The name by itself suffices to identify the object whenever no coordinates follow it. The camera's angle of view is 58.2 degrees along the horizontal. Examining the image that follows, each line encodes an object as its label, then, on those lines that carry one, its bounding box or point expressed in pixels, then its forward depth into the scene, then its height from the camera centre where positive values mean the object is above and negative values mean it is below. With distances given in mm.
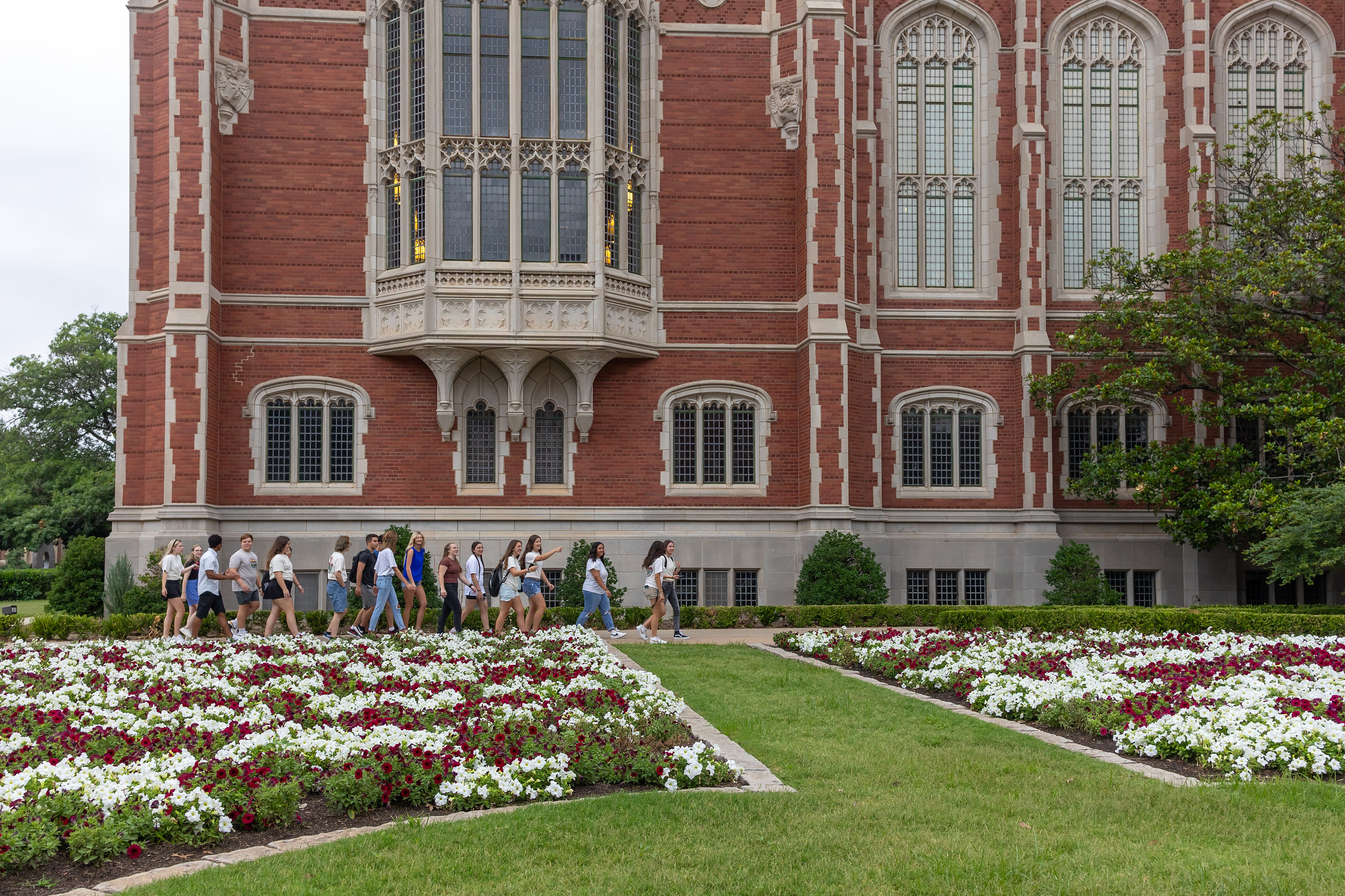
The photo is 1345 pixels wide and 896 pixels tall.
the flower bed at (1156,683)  9016 -1803
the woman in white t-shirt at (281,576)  17656 -1076
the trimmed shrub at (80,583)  25078 -1626
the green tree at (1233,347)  23609 +3223
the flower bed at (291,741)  6879 -1745
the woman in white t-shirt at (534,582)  18062 -1190
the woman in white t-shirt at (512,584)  18016 -1221
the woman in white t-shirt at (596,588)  18922 -1346
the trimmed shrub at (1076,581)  25484 -1675
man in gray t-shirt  17953 -1089
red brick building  25344 +5244
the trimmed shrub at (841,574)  24312 -1457
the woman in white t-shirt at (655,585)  19031 -1299
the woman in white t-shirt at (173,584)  17984 -1178
